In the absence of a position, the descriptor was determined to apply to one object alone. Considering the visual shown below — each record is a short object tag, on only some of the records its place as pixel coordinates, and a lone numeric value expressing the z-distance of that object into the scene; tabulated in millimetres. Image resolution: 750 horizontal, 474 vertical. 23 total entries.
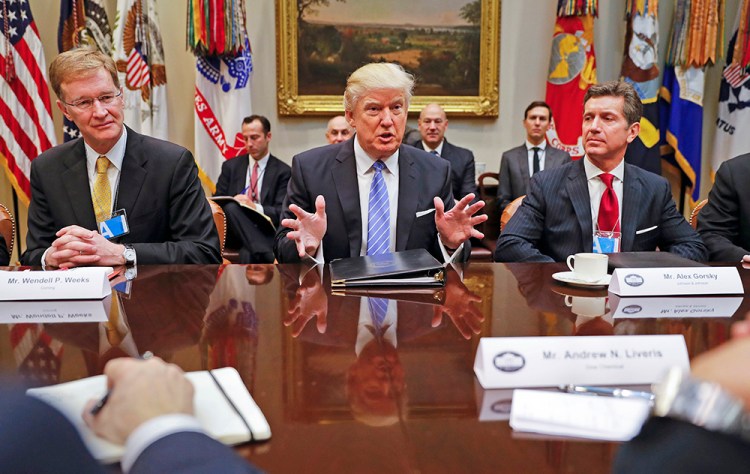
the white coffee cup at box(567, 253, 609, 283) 1823
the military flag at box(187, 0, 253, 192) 5445
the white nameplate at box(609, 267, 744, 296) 1676
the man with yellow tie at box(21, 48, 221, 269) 2525
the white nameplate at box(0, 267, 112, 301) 1630
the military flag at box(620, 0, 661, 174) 5785
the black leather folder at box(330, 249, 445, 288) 1794
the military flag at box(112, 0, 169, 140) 5473
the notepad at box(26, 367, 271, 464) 769
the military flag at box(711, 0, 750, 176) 5727
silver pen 970
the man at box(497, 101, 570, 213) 5777
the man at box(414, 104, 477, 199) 5773
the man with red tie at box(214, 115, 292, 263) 5734
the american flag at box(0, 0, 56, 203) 5164
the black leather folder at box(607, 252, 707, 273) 1881
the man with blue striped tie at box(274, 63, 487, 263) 2590
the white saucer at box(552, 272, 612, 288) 1789
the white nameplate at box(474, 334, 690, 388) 1032
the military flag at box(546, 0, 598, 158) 5988
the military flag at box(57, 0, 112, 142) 5414
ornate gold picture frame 6113
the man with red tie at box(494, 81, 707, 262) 2625
